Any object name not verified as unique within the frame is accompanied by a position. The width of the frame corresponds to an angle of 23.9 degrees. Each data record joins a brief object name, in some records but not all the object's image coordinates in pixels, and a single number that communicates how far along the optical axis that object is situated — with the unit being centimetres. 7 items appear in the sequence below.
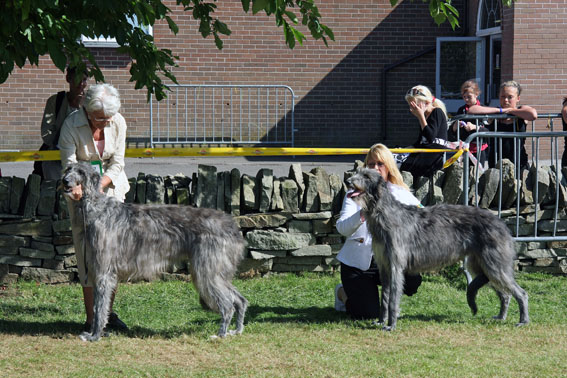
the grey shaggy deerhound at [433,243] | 1051
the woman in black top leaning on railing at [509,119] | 1516
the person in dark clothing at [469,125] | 1547
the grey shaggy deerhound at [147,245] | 1019
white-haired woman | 1045
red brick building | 2788
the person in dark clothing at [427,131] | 1411
